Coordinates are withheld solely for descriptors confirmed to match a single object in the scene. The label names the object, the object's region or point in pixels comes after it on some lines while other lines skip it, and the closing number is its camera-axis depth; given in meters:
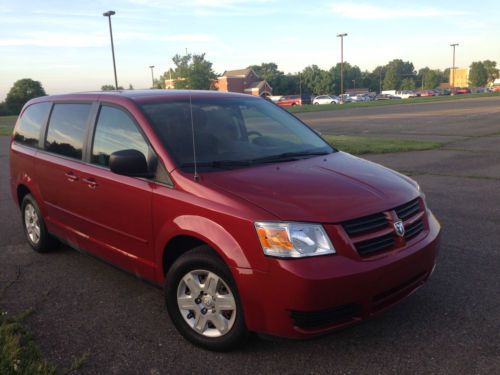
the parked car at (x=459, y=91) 96.05
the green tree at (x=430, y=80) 126.00
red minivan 2.85
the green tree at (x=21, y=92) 67.00
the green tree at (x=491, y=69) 118.81
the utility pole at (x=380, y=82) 131.38
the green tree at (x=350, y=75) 134.25
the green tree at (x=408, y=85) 130.99
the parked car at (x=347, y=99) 74.12
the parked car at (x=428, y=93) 92.32
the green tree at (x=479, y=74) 117.00
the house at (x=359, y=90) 121.62
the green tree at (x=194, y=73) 56.84
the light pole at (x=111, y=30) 29.47
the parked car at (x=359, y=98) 75.94
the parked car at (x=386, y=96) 83.78
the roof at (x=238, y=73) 102.79
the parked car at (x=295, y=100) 71.38
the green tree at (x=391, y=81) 129.00
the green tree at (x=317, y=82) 108.17
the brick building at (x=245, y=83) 92.81
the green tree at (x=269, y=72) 107.76
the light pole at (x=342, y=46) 56.70
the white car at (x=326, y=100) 70.22
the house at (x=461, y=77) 154.00
